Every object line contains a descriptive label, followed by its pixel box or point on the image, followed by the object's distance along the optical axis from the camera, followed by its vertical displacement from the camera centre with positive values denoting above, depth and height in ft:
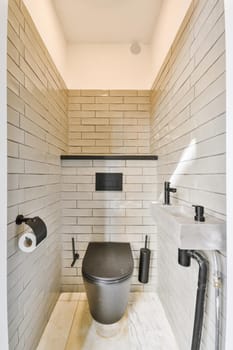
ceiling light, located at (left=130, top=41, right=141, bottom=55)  7.97 +4.51
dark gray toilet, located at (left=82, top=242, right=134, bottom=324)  4.81 -2.38
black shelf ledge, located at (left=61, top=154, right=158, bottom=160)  7.13 +0.58
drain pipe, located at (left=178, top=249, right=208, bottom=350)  3.26 -1.82
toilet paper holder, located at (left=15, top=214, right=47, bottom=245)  3.77 -0.85
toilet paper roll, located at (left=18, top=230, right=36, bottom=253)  3.64 -1.09
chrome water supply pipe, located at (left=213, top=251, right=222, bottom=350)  2.87 -1.65
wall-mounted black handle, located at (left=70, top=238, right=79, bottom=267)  7.05 -2.54
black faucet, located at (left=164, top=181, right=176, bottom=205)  5.08 -0.40
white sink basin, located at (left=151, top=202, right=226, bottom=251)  2.89 -0.78
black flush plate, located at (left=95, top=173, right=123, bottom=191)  7.27 -0.22
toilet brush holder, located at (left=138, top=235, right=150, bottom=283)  6.86 -2.78
